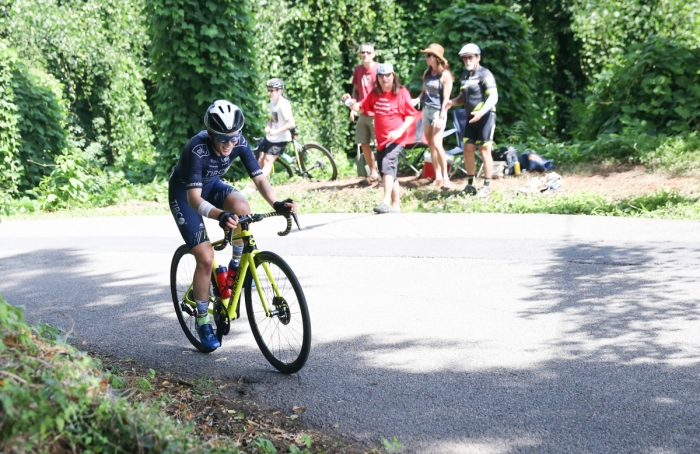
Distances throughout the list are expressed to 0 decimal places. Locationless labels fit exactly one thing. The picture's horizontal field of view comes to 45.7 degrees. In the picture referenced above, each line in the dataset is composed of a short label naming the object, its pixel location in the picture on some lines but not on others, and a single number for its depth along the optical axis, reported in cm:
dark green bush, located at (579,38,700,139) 1380
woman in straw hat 1206
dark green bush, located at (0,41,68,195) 1594
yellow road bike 521
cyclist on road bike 532
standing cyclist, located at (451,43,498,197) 1130
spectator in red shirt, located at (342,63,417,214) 1073
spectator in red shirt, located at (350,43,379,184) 1312
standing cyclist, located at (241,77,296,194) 1345
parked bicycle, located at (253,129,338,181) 1536
